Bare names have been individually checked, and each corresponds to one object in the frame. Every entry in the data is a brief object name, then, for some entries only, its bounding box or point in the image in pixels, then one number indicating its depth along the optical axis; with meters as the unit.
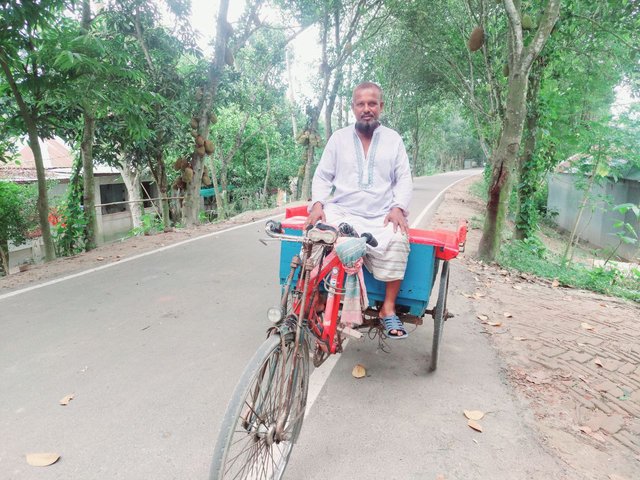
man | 3.16
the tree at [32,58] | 5.89
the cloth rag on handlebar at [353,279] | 2.59
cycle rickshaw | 2.03
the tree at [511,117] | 6.65
